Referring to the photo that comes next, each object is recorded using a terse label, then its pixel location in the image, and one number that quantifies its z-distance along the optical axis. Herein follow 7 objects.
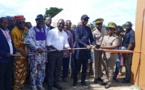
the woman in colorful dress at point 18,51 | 5.95
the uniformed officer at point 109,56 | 6.99
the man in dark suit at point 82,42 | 6.76
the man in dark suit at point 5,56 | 5.32
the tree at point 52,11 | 52.22
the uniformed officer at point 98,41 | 7.41
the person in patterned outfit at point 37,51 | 6.02
